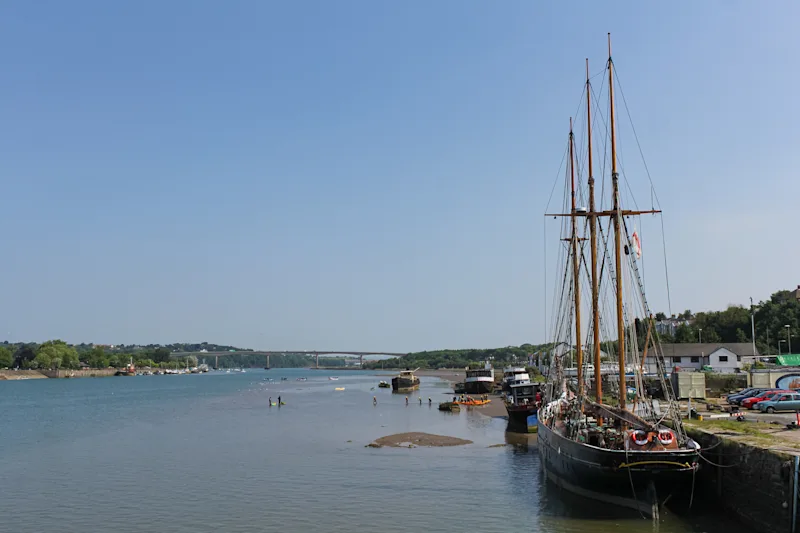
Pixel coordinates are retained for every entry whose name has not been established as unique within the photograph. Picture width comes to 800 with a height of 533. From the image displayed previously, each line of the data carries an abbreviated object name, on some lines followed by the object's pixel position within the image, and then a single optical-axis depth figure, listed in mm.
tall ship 27656
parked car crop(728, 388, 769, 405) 50828
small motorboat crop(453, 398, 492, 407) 92438
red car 47741
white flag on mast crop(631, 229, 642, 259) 36438
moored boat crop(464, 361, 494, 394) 114750
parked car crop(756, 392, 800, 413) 46000
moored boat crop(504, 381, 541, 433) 57781
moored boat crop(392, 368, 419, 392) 143625
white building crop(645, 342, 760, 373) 99125
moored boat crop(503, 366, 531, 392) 102312
